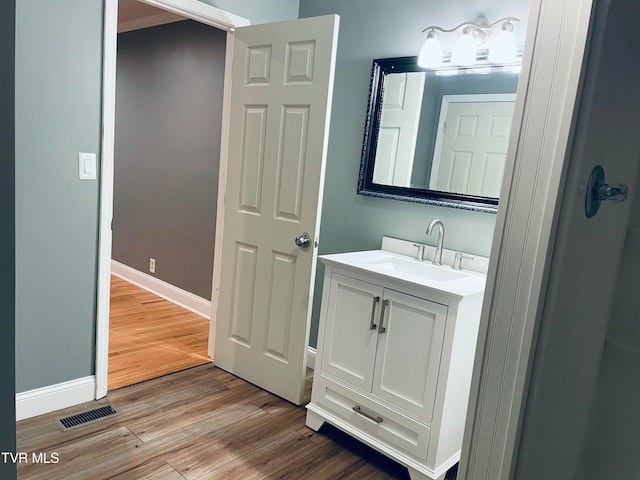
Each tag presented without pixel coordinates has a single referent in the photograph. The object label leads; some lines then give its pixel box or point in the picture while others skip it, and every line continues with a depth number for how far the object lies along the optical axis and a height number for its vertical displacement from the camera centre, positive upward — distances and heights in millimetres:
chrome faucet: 2309 -292
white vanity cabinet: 1884 -787
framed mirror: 2193 +239
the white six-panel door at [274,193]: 2393 -154
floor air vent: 2211 -1282
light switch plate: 2227 -94
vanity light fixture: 2082 +638
